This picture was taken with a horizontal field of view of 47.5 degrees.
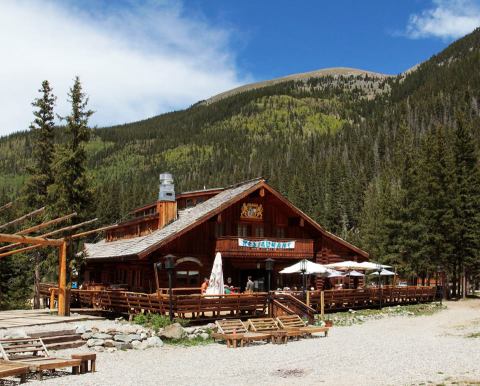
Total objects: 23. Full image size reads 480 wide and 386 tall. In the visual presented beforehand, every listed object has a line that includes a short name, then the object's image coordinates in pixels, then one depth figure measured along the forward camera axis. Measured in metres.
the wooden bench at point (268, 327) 21.30
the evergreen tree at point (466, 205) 43.44
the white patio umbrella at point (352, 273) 34.48
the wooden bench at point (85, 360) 14.22
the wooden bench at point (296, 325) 22.14
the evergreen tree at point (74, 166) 30.16
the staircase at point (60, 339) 15.66
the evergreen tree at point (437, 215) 43.62
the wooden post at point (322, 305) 28.73
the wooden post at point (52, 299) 32.51
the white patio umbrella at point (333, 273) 31.18
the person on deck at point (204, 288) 26.88
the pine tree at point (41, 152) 39.44
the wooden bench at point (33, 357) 13.13
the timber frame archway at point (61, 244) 24.83
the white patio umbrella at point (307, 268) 27.89
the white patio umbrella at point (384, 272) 34.58
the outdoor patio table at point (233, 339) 19.67
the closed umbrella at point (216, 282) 26.12
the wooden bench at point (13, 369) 11.85
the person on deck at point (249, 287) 29.80
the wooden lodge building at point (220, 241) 30.75
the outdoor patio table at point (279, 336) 20.72
